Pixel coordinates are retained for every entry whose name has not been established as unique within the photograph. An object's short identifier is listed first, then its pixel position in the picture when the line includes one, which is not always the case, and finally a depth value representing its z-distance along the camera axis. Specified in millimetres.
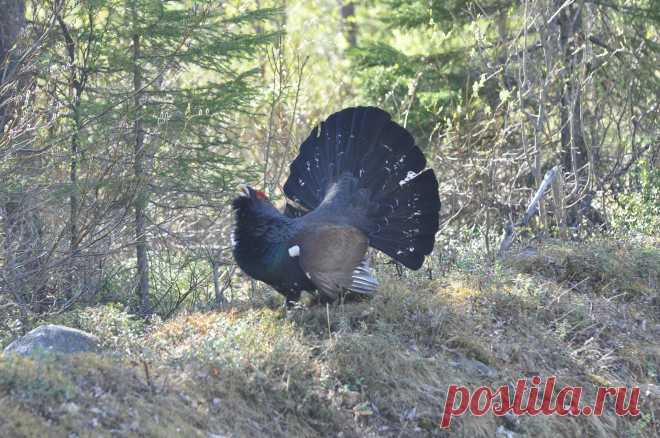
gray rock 11234
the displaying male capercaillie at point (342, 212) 13695
